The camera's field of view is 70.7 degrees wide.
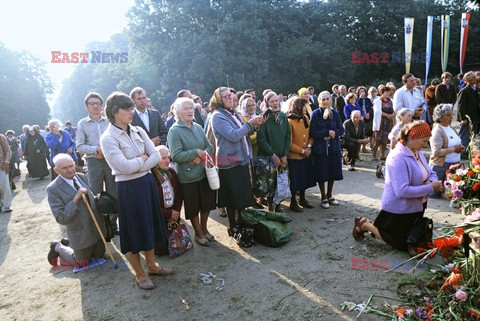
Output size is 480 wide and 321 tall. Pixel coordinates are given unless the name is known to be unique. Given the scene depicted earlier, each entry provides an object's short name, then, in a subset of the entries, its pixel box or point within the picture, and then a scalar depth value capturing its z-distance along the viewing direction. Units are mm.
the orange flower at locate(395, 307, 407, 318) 2742
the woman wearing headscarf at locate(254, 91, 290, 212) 5230
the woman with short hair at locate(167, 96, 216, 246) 4328
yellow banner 16719
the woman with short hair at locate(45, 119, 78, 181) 9172
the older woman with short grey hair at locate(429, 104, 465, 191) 5367
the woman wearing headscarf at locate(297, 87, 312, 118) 6116
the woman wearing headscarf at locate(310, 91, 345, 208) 5645
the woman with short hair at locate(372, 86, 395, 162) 8906
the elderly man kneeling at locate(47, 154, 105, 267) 4059
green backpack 4488
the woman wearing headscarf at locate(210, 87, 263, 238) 4531
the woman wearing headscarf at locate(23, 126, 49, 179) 12211
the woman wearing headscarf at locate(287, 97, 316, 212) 5562
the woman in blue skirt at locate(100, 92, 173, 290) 3342
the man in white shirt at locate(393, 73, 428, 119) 7648
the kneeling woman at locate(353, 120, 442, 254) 3773
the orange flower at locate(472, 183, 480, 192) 2889
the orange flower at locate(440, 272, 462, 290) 2746
